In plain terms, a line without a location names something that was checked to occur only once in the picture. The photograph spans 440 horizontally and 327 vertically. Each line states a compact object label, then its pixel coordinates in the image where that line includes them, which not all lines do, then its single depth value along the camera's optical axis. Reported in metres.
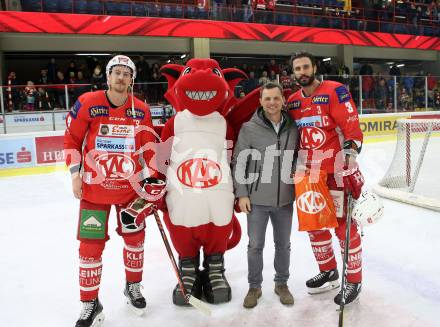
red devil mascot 2.27
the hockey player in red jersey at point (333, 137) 2.27
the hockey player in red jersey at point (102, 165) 2.16
